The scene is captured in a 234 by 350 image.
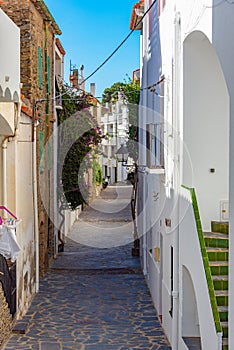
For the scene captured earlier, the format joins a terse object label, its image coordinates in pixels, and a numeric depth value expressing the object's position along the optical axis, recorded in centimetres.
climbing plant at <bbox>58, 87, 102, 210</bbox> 2362
